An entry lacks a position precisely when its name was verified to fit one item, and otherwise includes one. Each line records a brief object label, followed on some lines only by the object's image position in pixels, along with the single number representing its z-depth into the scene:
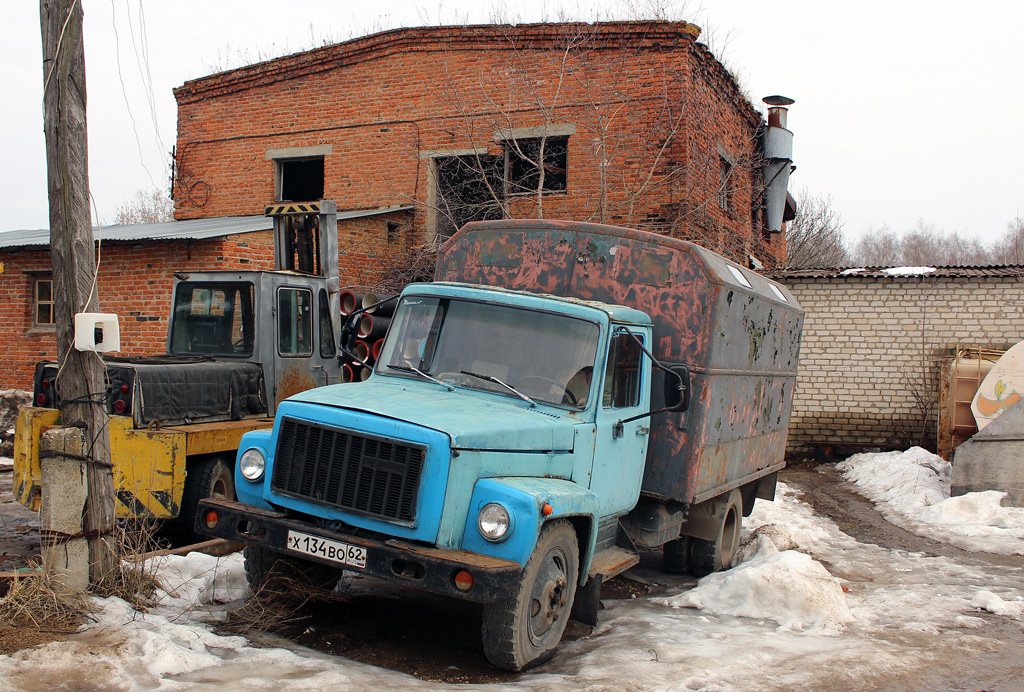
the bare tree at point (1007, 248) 52.69
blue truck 4.61
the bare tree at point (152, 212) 49.22
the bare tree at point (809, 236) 35.25
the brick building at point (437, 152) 14.60
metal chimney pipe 18.72
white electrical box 5.02
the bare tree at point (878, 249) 85.86
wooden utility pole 5.17
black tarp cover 6.71
